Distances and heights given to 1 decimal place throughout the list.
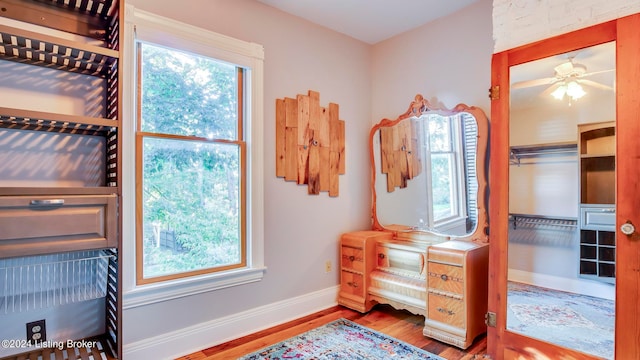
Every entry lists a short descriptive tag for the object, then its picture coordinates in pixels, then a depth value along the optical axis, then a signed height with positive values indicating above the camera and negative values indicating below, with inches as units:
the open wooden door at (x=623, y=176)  65.7 +0.0
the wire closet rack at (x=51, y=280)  62.7 -20.8
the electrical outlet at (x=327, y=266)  124.4 -33.4
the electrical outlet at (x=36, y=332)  66.8 -31.2
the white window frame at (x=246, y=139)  81.3 +9.9
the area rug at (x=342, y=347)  88.3 -47.6
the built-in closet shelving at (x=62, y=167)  54.4 +2.1
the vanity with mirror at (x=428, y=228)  94.7 -18.1
